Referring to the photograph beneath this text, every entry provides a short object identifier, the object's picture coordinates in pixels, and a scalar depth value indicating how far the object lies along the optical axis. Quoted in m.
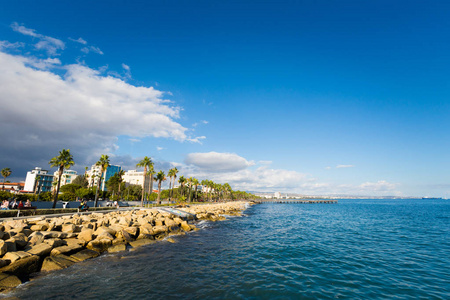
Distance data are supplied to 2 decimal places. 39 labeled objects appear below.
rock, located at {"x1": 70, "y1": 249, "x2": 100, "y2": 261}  14.54
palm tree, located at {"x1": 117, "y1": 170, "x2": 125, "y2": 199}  77.88
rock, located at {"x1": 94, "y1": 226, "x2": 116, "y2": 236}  18.54
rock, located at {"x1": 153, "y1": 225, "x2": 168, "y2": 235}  23.63
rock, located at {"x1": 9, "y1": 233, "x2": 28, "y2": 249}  13.66
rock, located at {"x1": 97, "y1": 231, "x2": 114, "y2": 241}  17.78
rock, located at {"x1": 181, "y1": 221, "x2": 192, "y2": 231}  28.64
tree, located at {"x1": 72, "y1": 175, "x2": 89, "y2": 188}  105.58
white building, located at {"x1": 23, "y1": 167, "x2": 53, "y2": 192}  144.51
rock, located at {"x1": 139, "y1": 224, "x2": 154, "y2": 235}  22.51
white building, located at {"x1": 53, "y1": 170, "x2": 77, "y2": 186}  180.49
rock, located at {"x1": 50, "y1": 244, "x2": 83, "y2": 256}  14.26
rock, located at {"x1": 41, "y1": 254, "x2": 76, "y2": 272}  12.60
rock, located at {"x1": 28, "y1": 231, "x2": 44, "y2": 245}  14.72
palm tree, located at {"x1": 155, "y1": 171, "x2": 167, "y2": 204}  73.19
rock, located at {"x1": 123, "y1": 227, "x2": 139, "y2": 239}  21.32
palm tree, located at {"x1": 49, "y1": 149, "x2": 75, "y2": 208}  41.22
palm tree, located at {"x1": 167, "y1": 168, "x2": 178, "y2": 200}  81.02
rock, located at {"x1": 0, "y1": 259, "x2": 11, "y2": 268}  11.23
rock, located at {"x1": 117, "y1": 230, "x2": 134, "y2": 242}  19.58
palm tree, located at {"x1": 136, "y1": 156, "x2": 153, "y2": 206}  60.31
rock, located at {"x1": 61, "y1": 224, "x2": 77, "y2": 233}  18.25
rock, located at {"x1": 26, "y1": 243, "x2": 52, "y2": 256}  13.16
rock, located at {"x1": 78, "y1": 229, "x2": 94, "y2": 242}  17.36
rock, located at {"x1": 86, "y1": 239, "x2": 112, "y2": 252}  16.85
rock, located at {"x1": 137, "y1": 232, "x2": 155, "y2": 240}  21.32
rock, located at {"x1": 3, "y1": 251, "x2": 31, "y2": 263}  11.66
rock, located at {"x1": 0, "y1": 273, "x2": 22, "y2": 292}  10.07
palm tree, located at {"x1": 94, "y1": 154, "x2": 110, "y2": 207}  52.62
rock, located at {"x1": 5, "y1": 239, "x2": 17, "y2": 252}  12.58
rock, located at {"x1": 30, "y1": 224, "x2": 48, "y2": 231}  18.27
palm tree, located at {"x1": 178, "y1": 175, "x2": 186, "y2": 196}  88.12
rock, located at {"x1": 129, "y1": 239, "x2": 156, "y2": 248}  18.98
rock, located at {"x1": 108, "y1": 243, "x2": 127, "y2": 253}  16.87
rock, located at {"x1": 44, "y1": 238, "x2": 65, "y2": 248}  14.81
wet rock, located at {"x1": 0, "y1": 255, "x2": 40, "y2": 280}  11.26
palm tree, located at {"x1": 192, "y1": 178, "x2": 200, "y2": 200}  101.28
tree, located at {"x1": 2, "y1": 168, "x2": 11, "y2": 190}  74.39
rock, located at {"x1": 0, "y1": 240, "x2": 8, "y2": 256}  11.92
